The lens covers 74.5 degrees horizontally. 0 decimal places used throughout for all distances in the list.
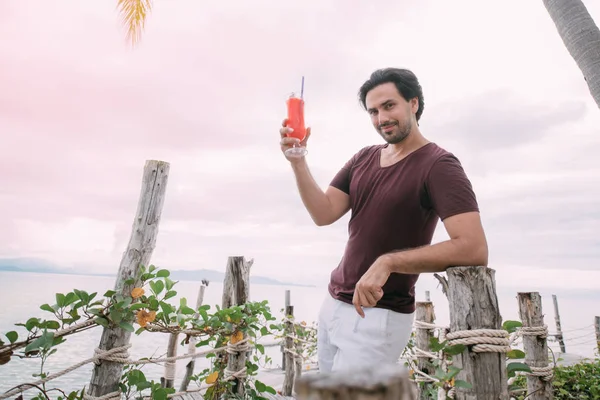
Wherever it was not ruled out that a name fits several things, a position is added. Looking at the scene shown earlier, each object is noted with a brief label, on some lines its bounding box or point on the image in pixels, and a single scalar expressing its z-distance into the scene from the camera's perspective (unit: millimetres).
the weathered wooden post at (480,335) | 1410
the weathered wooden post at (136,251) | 2500
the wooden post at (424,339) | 3826
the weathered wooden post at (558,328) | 16094
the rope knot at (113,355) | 2457
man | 1523
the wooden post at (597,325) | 11125
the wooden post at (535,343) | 2914
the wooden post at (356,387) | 515
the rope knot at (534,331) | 2933
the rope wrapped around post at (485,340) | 1407
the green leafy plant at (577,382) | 5008
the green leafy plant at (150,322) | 2236
